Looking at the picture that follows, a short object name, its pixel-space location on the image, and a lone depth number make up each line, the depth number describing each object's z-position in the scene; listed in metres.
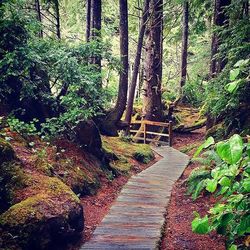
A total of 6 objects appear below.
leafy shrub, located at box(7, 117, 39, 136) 6.50
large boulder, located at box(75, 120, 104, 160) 8.97
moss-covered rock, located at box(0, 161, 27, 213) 5.27
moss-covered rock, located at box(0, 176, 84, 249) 4.48
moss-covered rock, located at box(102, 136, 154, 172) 10.67
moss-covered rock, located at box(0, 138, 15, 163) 5.82
